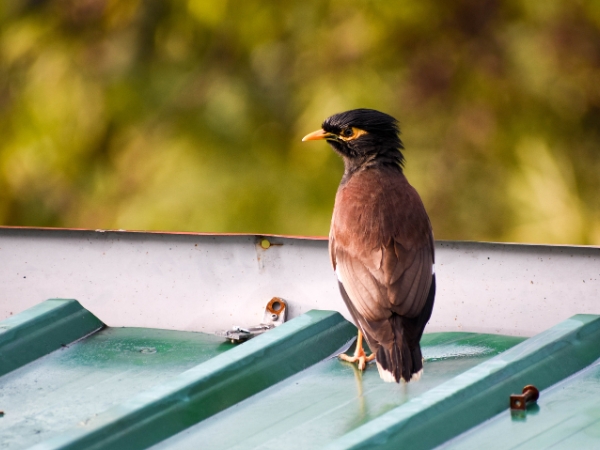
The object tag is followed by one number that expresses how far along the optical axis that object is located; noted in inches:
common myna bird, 246.5
